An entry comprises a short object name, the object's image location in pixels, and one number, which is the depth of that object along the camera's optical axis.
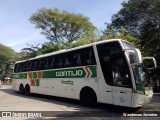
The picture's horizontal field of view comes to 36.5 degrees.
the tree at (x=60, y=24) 43.38
